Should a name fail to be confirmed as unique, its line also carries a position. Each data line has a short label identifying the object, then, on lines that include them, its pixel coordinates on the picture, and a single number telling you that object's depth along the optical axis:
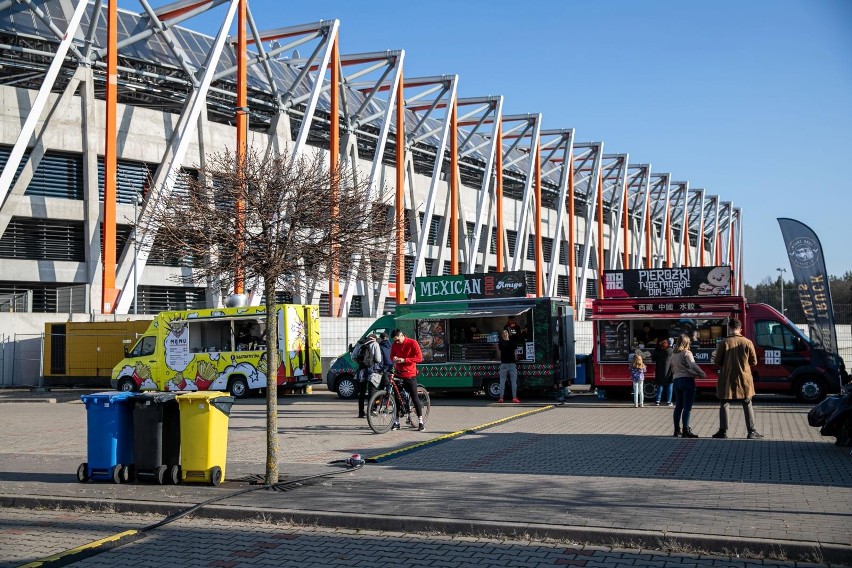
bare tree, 9.55
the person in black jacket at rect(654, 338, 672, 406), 18.61
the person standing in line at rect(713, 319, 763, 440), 12.38
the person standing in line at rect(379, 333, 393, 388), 14.91
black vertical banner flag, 17.77
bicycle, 14.03
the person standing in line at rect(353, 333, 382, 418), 16.38
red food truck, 19.78
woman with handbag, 12.91
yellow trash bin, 9.20
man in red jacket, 14.47
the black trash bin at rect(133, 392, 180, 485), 9.46
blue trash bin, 9.59
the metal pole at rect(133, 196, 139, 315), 28.72
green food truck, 21.70
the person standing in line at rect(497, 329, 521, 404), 19.89
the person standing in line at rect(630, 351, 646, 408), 18.84
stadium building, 31.78
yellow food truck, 23.31
